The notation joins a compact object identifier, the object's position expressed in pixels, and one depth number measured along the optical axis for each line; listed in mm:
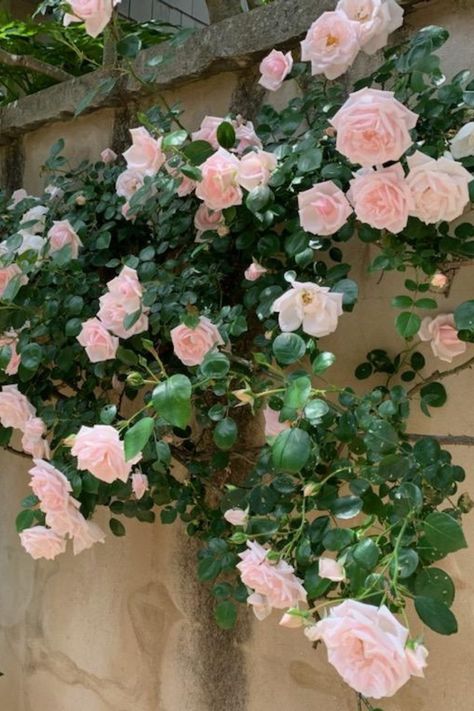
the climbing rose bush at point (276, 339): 868
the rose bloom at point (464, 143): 889
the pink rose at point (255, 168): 1000
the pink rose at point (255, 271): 1070
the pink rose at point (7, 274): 1265
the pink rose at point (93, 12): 1109
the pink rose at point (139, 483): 1137
